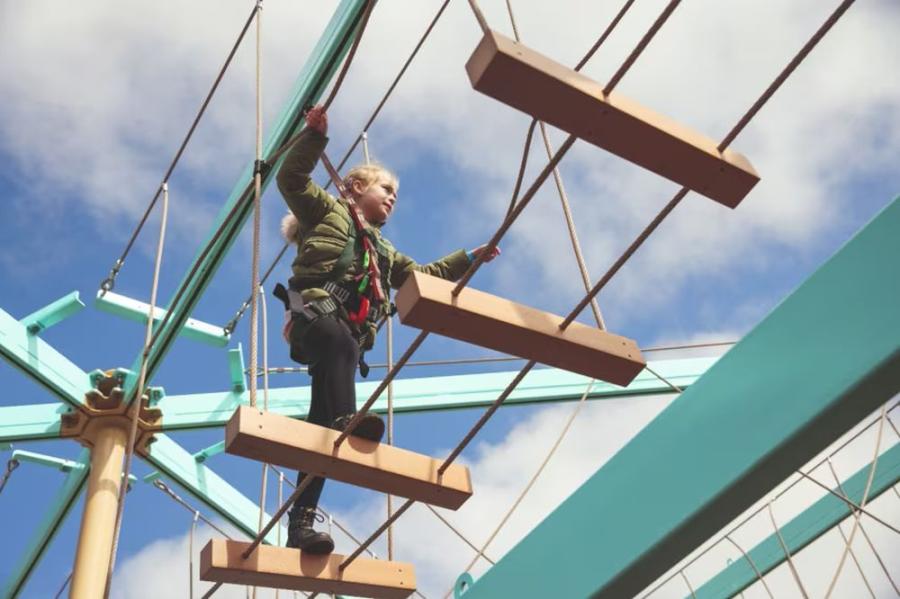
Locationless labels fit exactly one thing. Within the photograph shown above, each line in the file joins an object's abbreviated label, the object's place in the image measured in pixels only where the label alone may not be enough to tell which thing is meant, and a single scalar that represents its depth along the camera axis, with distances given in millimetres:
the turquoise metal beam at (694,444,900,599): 4527
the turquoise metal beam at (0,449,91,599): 5186
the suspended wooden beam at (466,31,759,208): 1986
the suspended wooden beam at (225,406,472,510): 2414
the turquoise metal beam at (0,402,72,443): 5059
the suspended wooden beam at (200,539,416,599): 2721
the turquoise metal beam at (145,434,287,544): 5230
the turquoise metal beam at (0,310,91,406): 4789
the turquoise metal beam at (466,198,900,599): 1998
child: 2875
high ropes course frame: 2002
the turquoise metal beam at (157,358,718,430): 5195
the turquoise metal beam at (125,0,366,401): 3646
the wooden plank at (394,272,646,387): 2283
